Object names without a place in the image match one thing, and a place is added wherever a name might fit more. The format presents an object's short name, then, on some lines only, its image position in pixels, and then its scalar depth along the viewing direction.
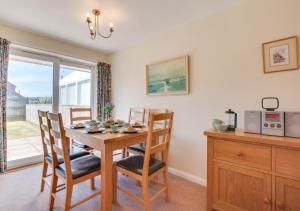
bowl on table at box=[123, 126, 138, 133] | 1.75
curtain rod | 2.71
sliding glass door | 2.79
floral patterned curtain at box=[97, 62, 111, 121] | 3.78
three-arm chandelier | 2.15
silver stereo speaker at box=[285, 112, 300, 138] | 1.32
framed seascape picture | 2.48
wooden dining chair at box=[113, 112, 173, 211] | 1.49
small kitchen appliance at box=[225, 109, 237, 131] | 1.65
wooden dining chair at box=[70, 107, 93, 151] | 2.59
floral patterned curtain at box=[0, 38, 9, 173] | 2.46
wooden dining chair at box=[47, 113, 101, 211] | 1.44
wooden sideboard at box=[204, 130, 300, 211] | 1.22
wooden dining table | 1.47
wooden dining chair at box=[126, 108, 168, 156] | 2.24
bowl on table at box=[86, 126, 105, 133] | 1.76
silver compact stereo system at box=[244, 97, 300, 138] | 1.33
